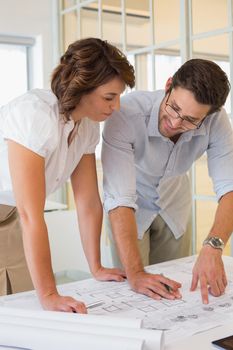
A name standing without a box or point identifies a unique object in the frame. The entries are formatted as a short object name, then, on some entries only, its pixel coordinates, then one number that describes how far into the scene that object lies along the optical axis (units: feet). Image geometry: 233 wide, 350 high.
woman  3.55
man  4.07
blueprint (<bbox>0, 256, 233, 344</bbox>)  3.33
